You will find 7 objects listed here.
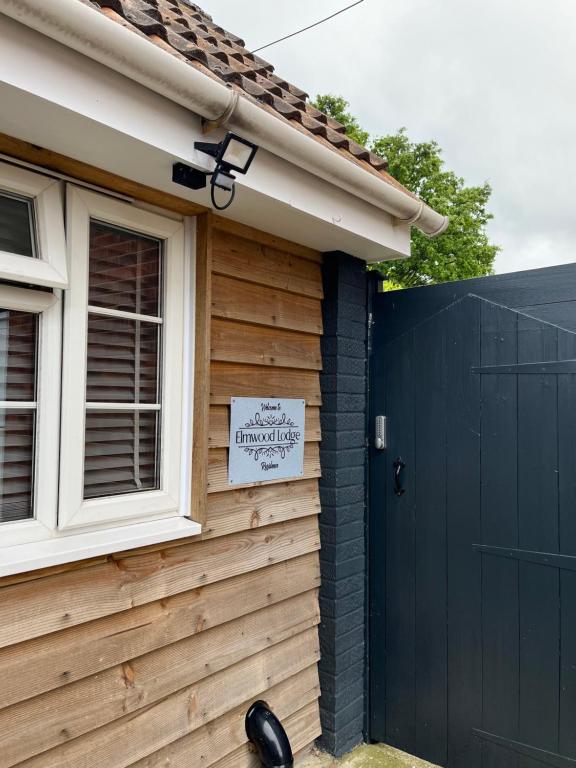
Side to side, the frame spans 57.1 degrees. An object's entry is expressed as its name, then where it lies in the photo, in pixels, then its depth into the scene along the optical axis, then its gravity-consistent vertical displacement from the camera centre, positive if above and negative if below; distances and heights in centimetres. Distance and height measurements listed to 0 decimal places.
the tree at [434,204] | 1603 +641
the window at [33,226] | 146 +51
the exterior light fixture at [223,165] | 156 +72
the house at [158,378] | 142 +9
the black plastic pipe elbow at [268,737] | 197 -127
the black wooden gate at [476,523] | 215 -53
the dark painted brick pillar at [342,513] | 245 -52
